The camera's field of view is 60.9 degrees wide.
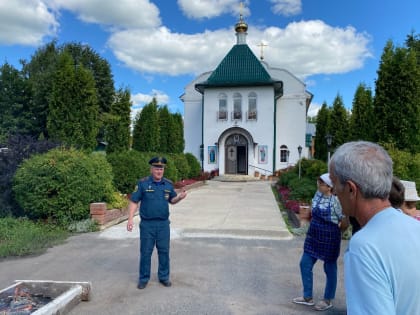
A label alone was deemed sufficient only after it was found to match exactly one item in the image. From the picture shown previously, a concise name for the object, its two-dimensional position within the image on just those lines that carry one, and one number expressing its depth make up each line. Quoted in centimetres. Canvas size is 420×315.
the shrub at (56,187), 856
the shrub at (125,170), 1298
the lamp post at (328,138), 1762
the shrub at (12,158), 918
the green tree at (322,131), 2973
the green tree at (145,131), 1809
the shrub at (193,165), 2445
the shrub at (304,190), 1203
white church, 2895
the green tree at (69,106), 1141
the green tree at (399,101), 994
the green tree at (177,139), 2394
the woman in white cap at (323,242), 423
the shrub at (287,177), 1828
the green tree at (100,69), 3738
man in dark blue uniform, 501
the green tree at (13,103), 3166
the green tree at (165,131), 2317
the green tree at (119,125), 1448
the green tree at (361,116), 1124
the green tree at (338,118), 2888
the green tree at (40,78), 3256
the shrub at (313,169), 1392
